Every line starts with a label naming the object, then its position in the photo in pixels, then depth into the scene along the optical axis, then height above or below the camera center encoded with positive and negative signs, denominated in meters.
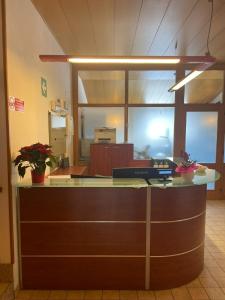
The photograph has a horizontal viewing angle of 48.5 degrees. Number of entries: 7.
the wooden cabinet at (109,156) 5.16 -0.51
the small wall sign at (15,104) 2.33 +0.26
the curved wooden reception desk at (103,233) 2.44 -1.00
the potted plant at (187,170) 2.63 -0.40
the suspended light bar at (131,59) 2.85 +0.84
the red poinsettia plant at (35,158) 2.33 -0.25
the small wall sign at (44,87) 3.22 +0.57
